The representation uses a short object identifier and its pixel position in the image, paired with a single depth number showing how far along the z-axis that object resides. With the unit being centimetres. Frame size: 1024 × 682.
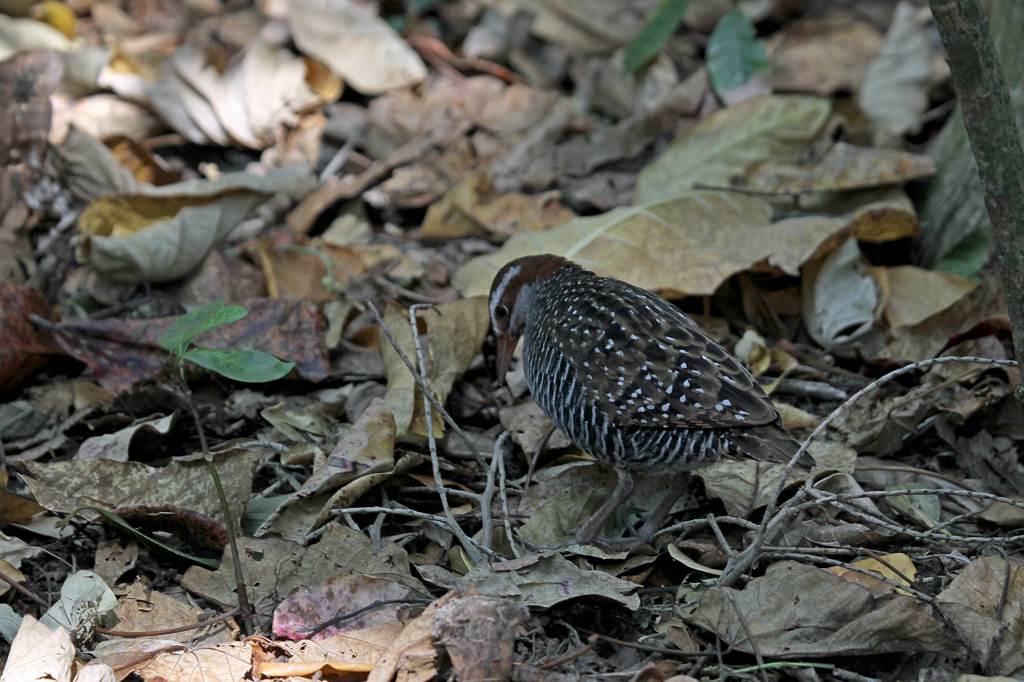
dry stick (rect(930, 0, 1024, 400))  617
